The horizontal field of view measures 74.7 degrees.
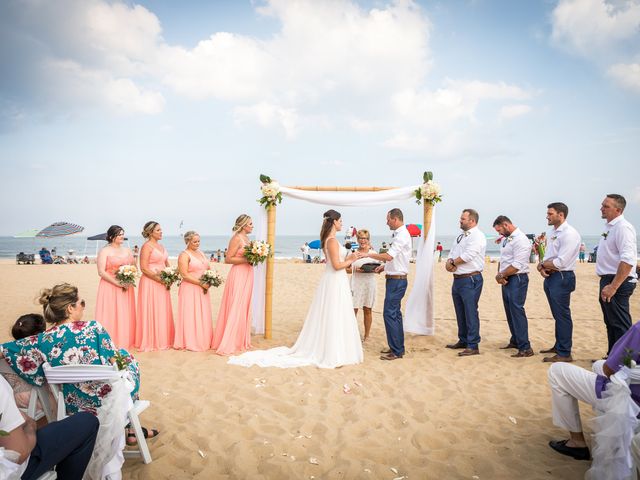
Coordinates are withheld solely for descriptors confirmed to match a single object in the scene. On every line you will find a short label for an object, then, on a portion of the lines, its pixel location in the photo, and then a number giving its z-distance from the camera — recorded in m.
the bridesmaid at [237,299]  6.82
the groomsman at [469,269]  6.70
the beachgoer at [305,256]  30.19
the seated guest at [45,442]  2.29
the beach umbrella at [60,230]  27.92
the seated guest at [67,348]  2.88
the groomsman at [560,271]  6.02
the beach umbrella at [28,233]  32.52
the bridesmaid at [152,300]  6.72
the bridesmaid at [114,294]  6.41
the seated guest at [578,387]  2.83
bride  6.20
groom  6.44
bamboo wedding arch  7.83
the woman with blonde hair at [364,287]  7.86
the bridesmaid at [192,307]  6.78
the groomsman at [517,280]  6.59
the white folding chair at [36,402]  2.86
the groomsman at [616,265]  5.20
